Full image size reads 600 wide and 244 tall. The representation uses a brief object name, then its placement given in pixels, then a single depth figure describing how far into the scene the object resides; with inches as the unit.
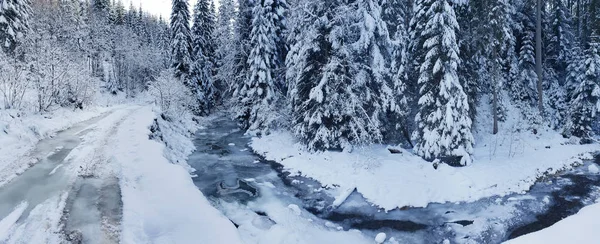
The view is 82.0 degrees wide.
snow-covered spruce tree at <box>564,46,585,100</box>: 1152.8
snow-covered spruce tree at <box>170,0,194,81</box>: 1461.6
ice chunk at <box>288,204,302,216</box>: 493.1
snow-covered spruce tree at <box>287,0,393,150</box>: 721.6
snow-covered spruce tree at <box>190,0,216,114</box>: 1562.4
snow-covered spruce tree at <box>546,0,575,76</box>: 1312.7
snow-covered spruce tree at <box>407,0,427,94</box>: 754.1
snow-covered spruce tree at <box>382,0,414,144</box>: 841.5
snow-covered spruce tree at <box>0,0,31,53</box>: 1171.5
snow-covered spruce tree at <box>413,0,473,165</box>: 689.6
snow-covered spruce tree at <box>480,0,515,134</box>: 988.6
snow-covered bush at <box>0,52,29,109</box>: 786.8
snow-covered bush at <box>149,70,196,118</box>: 1270.9
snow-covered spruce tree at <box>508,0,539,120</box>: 1200.2
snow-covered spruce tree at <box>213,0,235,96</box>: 1200.2
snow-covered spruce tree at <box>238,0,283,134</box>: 1037.2
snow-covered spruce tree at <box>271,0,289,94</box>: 1088.9
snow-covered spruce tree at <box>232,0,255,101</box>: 1150.6
